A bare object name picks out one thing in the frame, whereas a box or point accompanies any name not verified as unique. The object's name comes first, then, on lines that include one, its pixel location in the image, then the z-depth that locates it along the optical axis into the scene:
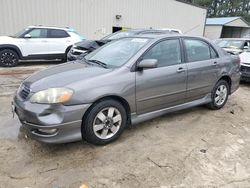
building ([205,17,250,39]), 28.73
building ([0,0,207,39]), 12.18
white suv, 8.83
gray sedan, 2.90
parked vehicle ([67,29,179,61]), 8.11
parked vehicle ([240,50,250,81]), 7.32
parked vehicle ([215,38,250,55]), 9.95
